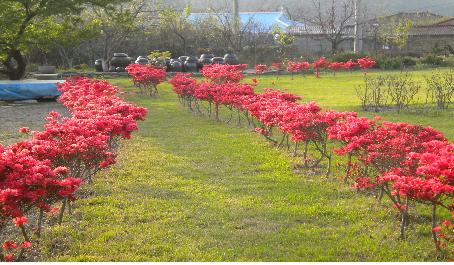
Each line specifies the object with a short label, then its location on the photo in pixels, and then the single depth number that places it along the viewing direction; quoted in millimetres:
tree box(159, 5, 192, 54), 37281
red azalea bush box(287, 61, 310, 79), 27219
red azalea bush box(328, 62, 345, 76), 27444
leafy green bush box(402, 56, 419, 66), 32119
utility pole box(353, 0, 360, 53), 38219
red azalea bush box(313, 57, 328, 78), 27172
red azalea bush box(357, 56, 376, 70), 26172
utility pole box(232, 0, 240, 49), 39406
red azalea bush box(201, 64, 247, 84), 17383
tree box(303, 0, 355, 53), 40031
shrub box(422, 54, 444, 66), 32312
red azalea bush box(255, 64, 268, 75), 27428
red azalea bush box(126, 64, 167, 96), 18500
